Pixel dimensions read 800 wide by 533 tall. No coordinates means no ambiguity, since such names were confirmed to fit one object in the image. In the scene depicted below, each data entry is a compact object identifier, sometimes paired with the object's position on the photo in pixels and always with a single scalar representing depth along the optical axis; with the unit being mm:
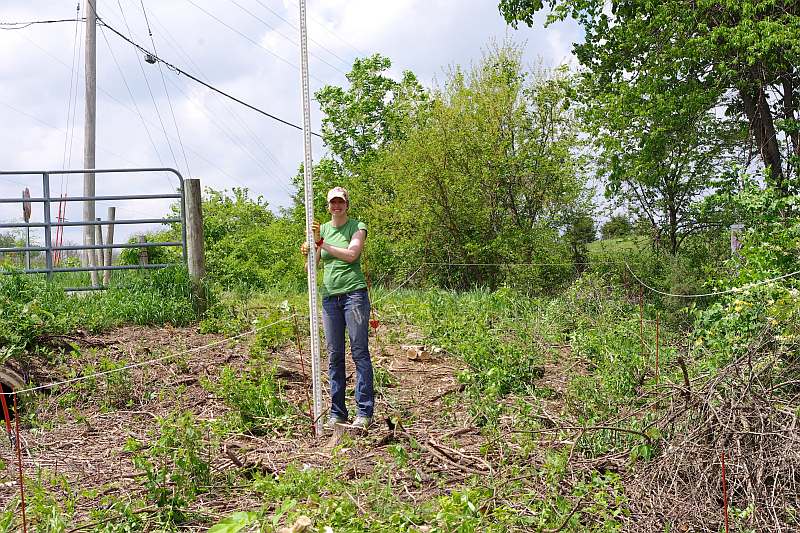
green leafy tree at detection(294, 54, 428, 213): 32438
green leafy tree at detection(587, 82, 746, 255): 13250
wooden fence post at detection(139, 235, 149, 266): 12227
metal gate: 11219
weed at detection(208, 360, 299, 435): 6582
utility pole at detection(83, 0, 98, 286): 14406
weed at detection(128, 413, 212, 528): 4781
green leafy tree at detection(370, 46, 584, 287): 16578
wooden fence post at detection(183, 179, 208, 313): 10812
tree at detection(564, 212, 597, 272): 17594
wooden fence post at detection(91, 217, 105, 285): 15516
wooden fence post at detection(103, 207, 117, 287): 13788
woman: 6156
